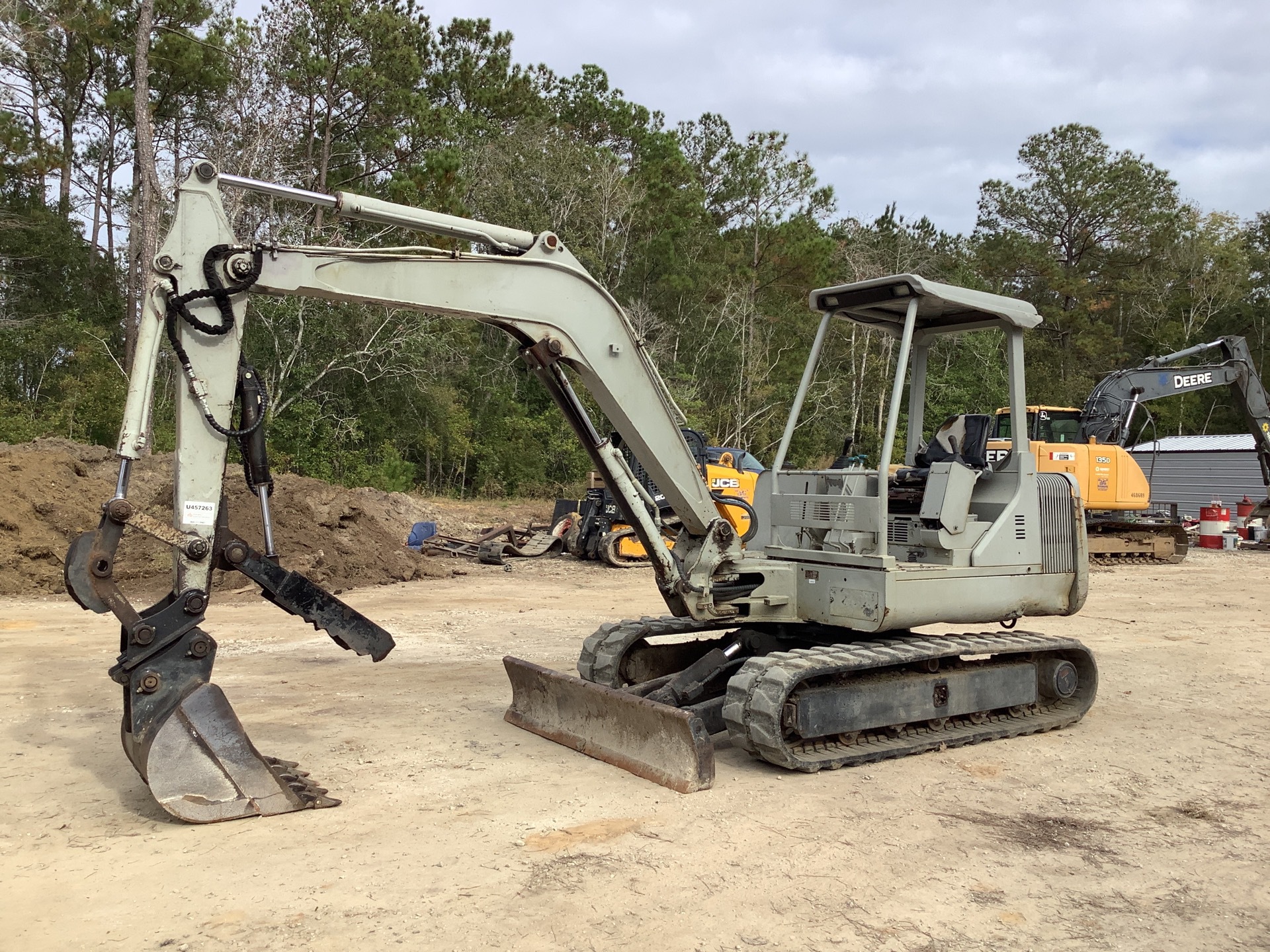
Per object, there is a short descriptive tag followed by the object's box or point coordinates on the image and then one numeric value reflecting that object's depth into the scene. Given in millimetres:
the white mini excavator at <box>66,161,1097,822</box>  4820
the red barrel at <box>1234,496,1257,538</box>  22531
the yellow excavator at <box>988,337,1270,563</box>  17828
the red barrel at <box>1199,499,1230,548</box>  22031
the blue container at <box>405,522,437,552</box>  17172
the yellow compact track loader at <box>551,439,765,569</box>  15633
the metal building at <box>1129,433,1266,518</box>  26250
